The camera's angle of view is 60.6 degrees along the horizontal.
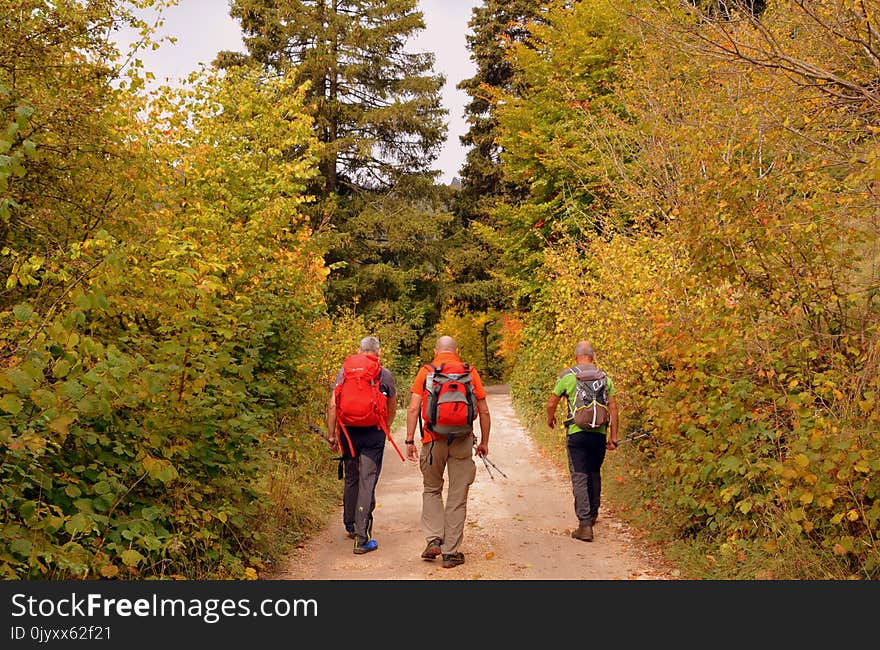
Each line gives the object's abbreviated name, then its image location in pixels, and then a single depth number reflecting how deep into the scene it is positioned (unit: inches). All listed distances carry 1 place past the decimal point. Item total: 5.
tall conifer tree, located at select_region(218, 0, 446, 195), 929.5
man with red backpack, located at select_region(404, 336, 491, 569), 276.5
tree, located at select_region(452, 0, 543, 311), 1165.1
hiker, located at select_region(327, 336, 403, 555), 300.4
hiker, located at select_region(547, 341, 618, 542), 313.7
